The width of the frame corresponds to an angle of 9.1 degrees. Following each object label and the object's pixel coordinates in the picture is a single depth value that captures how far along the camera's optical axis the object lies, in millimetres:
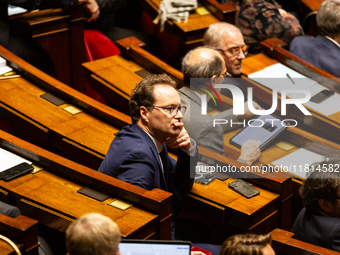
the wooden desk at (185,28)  11308
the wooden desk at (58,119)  10003
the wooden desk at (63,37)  11067
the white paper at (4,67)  10539
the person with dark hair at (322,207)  9431
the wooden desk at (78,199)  9436
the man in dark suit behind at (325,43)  11279
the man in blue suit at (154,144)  9619
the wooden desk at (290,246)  9355
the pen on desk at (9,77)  10471
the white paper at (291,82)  10551
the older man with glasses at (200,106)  10075
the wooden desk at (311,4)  12395
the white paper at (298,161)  10004
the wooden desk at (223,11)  11502
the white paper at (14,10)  11211
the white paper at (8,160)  9727
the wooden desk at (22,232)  9219
